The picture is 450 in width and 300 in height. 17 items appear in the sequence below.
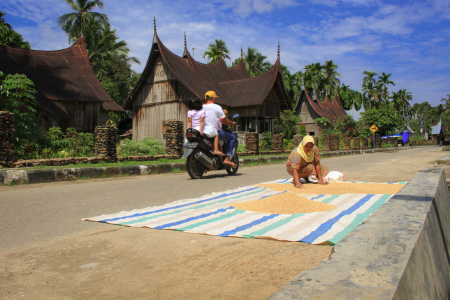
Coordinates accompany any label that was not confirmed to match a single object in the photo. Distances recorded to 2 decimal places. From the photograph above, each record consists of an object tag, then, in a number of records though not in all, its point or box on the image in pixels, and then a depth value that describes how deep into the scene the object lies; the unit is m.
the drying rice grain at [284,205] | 4.50
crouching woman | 6.51
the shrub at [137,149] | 14.88
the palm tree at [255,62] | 52.91
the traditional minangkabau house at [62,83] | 19.73
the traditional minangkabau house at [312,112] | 47.97
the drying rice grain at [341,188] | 5.99
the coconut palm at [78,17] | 36.78
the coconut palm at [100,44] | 36.81
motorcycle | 8.33
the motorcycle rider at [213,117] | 8.50
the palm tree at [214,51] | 45.69
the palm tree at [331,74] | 60.38
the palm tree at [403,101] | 83.62
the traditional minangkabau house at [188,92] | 25.17
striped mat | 3.48
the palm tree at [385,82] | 69.56
